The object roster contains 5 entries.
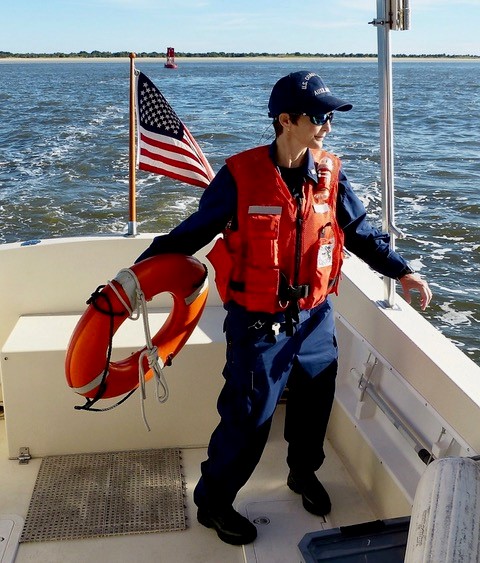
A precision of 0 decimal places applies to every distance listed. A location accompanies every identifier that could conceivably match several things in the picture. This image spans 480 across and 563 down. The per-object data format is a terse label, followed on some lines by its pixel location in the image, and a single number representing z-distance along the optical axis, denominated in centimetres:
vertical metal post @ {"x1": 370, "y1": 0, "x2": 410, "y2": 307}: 201
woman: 190
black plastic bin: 173
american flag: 290
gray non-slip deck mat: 227
